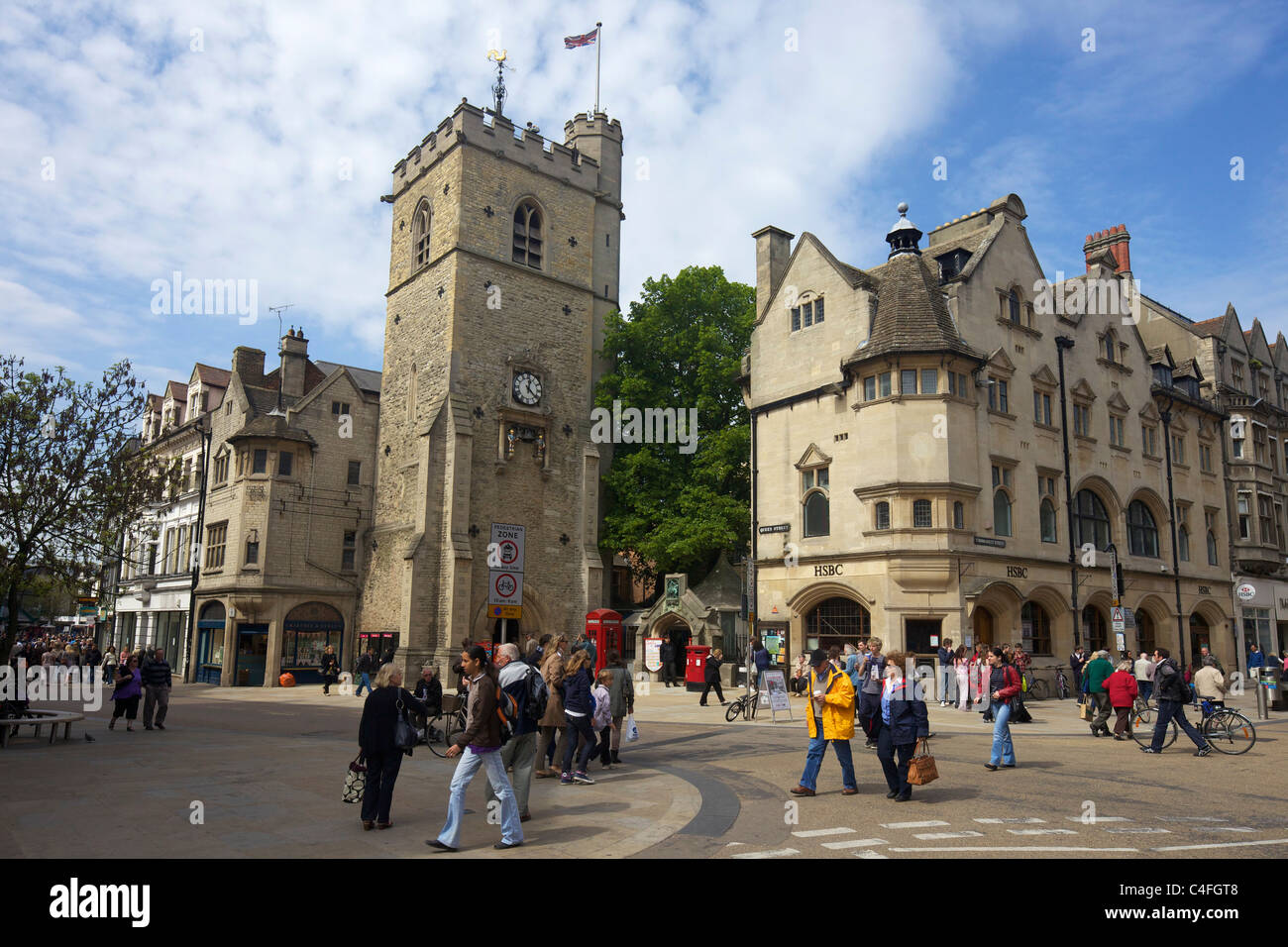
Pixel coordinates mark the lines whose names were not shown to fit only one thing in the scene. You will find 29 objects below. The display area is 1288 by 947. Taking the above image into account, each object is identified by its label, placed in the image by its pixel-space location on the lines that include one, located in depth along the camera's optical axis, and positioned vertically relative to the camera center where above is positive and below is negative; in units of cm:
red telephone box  3250 -80
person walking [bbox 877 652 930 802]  1000 -131
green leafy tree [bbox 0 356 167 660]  1521 +205
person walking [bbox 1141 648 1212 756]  1446 -137
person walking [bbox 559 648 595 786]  1145 -140
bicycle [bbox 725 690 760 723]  2025 -226
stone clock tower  3428 +931
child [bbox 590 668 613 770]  1234 -154
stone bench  1430 -209
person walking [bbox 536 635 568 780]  1127 -131
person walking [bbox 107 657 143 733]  1778 -188
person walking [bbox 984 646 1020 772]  1245 -146
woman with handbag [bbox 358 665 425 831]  840 -135
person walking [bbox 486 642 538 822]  883 -121
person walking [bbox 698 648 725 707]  2445 -174
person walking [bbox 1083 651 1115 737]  1744 -144
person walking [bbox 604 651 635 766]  1321 -133
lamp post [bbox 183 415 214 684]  3994 +347
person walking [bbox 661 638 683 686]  3127 -195
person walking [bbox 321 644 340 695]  3052 -226
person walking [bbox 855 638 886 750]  1196 -106
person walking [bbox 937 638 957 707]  2448 -181
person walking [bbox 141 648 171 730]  1750 -179
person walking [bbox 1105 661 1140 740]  1614 -136
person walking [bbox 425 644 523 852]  759 -137
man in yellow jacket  1004 -125
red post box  2881 -190
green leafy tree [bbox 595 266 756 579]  3481 +819
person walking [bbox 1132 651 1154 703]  2055 -138
